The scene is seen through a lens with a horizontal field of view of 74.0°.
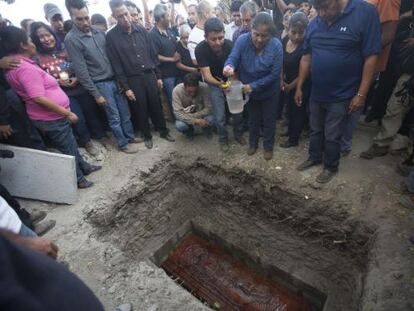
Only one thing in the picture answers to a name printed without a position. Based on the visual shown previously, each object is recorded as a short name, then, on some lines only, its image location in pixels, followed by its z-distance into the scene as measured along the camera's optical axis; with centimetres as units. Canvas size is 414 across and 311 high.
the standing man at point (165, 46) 453
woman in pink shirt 292
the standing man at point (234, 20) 475
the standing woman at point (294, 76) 341
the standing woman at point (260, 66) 315
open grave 347
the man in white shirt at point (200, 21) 428
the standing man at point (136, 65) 388
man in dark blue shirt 262
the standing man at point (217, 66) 350
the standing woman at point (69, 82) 377
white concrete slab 335
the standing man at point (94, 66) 367
